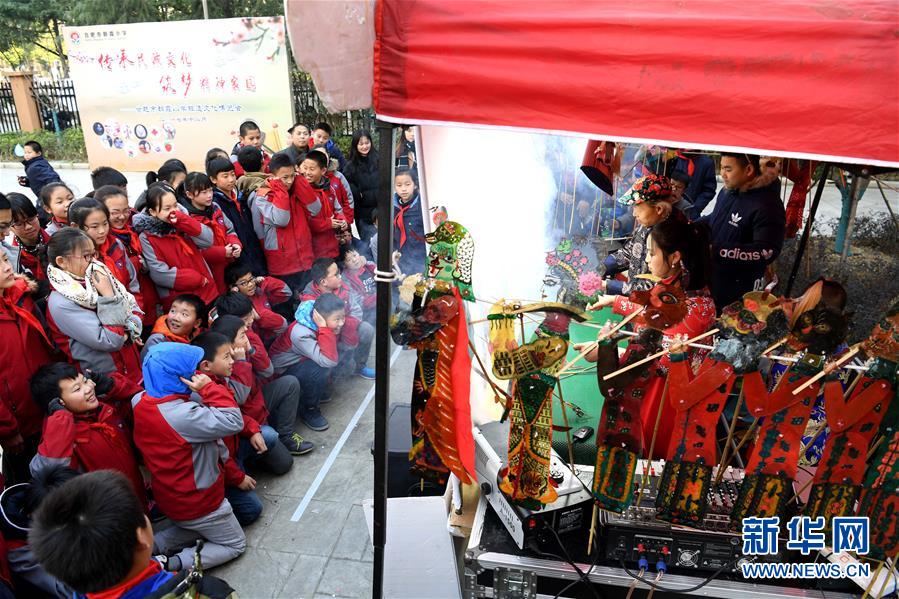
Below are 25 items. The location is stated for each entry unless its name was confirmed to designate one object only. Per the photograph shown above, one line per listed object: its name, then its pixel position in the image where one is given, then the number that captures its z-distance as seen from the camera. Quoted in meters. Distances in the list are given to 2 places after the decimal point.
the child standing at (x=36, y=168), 5.87
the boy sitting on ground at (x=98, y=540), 1.51
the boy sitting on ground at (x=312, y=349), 4.01
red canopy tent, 1.55
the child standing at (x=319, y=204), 4.76
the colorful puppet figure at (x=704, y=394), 2.08
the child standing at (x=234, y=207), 4.44
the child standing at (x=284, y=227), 4.53
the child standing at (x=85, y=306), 2.89
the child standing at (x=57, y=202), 3.78
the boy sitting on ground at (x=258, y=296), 4.02
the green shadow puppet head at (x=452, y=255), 2.30
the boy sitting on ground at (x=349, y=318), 4.39
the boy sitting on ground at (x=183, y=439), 2.72
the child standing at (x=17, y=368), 2.78
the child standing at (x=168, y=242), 3.67
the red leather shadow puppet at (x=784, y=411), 2.04
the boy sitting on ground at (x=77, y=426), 2.50
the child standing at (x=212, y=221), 4.02
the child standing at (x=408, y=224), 4.97
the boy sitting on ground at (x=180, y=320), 3.22
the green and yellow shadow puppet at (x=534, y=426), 2.16
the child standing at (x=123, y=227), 3.60
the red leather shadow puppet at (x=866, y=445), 2.01
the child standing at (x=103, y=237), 3.25
